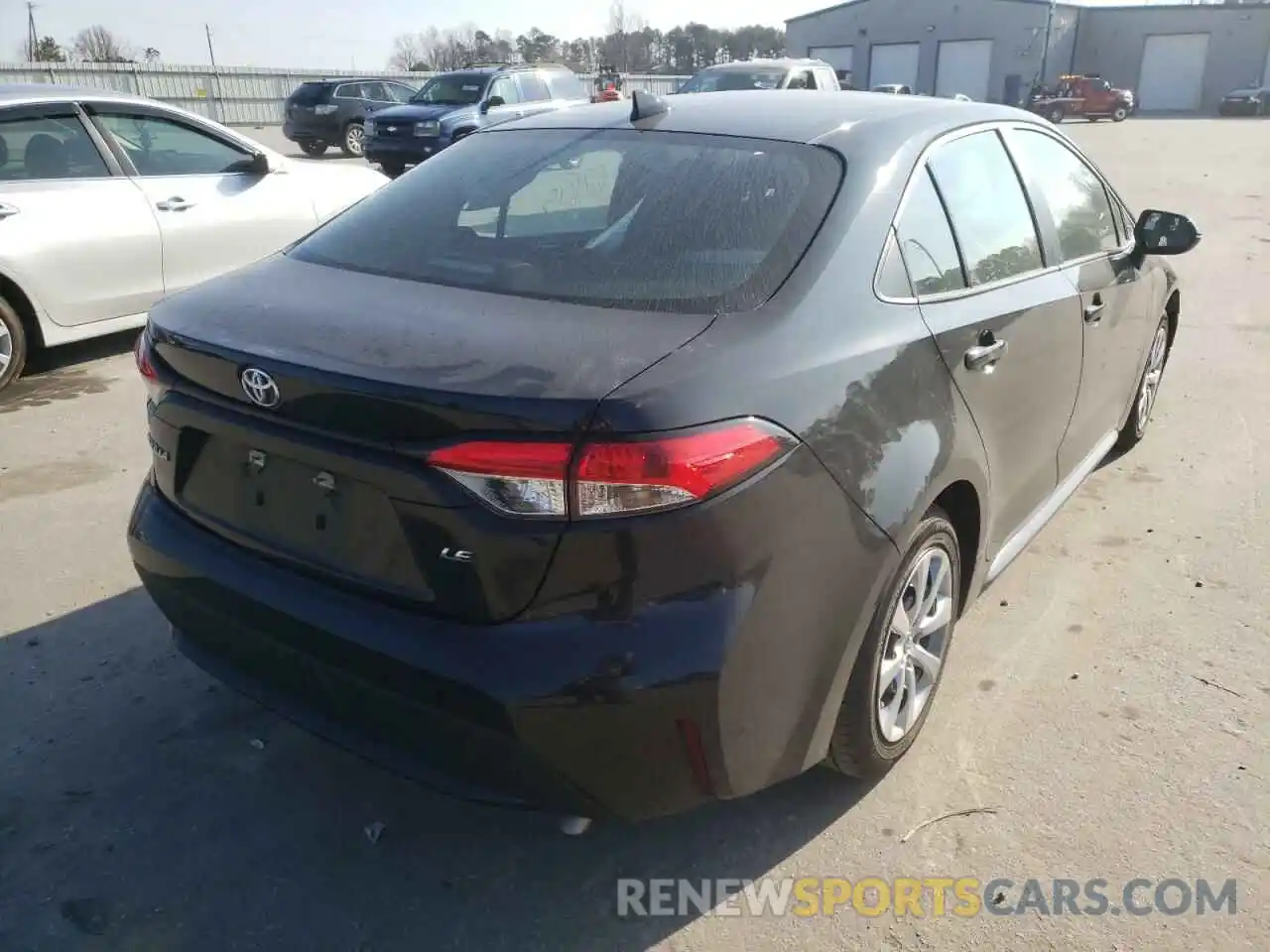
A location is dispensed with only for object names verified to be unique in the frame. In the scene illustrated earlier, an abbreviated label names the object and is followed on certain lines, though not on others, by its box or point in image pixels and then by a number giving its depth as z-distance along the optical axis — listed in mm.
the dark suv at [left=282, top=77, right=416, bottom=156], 22344
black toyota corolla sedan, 1906
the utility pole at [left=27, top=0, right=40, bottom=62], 51219
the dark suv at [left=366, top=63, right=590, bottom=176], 16969
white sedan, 5734
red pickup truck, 41312
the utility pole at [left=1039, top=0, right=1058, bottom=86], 50625
